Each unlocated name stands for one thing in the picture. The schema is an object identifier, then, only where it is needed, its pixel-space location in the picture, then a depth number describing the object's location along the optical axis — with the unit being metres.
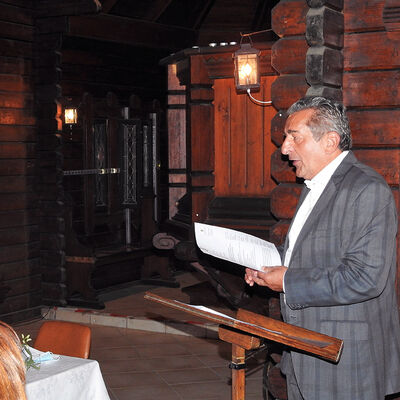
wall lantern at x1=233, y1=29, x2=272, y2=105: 6.83
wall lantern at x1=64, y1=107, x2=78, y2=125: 9.62
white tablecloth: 3.82
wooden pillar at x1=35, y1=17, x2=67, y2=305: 9.25
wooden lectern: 2.66
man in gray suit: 3.03
